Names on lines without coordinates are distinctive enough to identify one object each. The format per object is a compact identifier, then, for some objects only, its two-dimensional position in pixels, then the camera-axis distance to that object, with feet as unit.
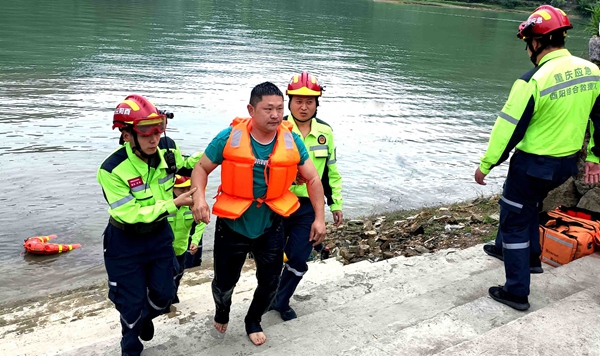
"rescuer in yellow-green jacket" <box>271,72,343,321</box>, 15.02
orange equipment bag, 17.75
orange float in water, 30.17
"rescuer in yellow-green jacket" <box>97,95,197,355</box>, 12.07
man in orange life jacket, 12.21
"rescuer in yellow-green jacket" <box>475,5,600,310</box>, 13.91
